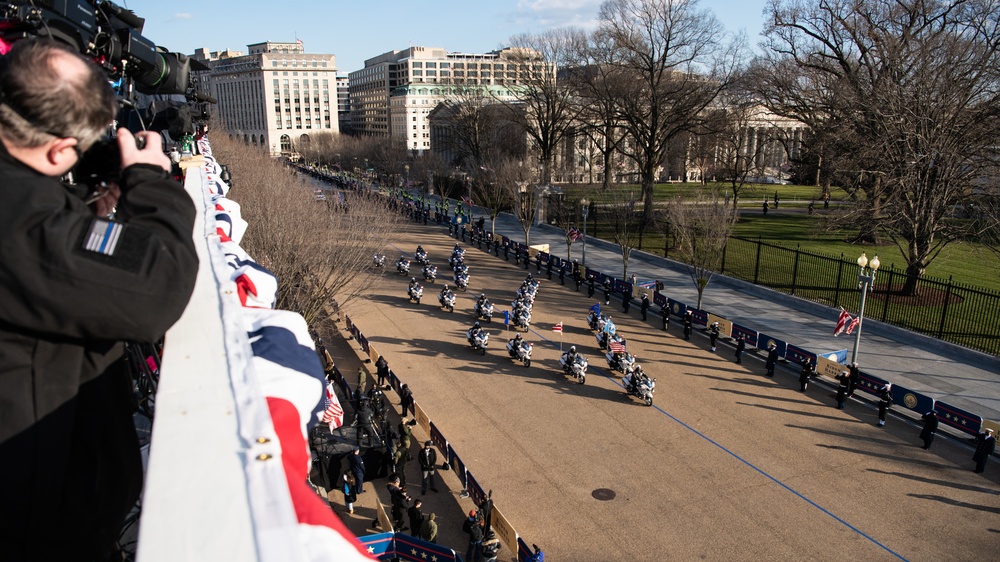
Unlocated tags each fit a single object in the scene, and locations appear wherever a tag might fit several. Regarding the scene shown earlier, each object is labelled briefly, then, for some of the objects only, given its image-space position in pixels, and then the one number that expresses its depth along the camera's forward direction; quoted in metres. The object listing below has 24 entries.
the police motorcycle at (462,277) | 30.08
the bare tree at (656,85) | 43.28
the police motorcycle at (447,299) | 26.67
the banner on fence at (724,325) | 22.30
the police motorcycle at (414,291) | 27.66
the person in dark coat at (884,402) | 16.23
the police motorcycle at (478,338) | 21.55
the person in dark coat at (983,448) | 13.95
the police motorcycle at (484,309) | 25.19
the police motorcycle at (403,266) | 32.69
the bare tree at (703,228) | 26.12
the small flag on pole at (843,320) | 19.25
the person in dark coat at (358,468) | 13.28
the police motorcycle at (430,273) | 31.59
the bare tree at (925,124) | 24.77
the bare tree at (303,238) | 17.23
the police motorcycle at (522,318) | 23.86
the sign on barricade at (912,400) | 16.22
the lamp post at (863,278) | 18.47
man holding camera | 1.53
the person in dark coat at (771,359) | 19.27
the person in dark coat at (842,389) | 17.22
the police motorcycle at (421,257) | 35.31
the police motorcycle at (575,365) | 19.00
